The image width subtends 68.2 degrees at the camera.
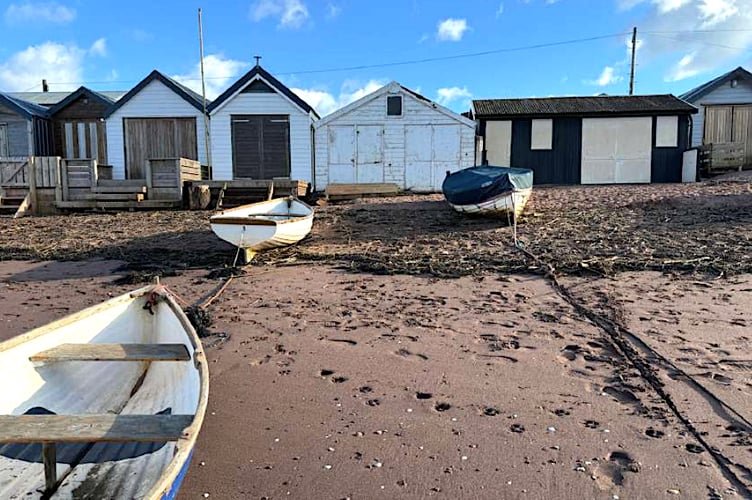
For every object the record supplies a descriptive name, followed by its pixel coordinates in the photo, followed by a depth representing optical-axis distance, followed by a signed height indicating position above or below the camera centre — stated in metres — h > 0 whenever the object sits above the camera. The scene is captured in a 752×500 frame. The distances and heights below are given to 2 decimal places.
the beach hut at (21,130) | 22.27 +2.29
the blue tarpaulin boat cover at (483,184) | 12.23 +0.02
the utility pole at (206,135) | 20.80 +1.90
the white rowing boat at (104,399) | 2.72 -1.31
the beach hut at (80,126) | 23.00 +2.48
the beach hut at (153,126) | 20.94 +2.26
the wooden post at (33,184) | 17.47 +0.07
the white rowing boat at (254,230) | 9.20 -0.76
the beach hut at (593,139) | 21.77 +1.81
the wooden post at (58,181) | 17.66 +0.16
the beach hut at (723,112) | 23.44 +3.06
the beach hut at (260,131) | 20.30 +2.00
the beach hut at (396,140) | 20.11 +1.62
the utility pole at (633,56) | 37.75 +8.66
